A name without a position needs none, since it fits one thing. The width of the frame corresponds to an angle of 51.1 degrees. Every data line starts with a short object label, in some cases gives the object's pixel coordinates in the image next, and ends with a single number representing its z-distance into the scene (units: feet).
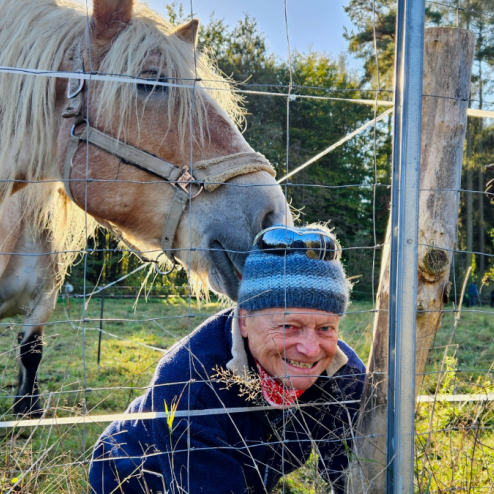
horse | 6.50
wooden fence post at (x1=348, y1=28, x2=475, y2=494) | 5.36
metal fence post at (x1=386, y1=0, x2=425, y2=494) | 4.91
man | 5.36
